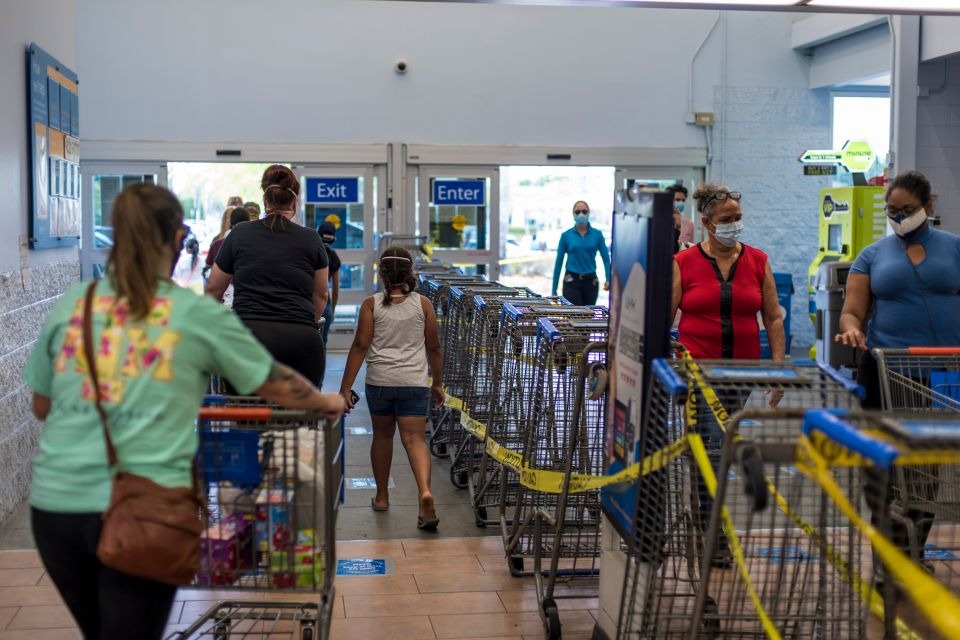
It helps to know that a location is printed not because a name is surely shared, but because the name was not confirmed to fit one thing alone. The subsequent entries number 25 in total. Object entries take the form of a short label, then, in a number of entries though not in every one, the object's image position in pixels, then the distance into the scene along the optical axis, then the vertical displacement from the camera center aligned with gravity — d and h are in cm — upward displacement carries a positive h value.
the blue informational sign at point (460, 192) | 1407 +52
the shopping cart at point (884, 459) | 197 -46
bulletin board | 638 +49
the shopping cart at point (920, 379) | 440 -57
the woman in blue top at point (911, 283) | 497 -20
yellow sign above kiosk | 1226 +89
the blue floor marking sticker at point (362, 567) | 512 -155
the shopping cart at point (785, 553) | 267 -87
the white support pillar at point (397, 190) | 1380 +53
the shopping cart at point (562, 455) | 452 -95
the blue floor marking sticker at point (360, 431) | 852 -152
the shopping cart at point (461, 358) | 682 -79
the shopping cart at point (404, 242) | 1249 -11
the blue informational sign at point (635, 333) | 337 -31
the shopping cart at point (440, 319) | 777 -60
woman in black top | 541 -19
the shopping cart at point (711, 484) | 286 -71
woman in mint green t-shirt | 252 -36
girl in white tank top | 591 -65
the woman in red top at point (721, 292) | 486 -24
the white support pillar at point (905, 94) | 1036 +135
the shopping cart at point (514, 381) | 529 -72
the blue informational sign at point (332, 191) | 1384 +52
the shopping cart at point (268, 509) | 333 -83
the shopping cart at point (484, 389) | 598 -90
